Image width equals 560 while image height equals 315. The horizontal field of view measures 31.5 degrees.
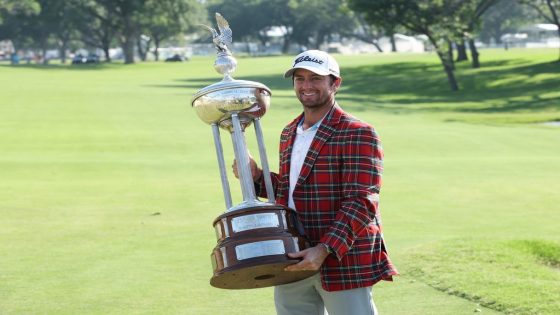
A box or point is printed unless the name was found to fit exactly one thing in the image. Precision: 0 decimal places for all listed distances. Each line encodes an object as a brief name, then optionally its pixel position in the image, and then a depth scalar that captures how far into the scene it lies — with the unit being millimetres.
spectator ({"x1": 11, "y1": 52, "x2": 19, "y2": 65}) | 107344
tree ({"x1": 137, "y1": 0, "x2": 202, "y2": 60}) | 93000
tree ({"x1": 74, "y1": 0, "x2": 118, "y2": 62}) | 97375
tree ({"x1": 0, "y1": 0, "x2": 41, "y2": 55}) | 94000
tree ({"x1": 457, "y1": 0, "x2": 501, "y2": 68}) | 51375
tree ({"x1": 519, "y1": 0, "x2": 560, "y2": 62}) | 59800
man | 4367
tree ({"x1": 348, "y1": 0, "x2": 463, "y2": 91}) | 49812
